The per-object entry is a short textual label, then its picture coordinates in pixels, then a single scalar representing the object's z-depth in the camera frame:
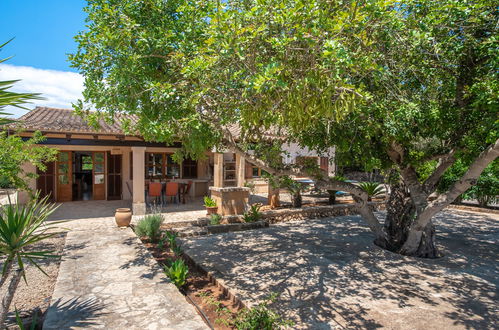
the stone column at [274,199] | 12.16
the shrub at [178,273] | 5.27
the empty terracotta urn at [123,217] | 8.95
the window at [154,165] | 14.95
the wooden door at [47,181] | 13.16
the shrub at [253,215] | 10.08
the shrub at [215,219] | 9.58
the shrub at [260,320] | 3.83
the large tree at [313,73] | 4.06
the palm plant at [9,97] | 2.80
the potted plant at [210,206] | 10.80
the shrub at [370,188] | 13.95
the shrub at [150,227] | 8.09
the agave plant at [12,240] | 3.17
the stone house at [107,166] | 10.26
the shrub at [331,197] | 13.25
